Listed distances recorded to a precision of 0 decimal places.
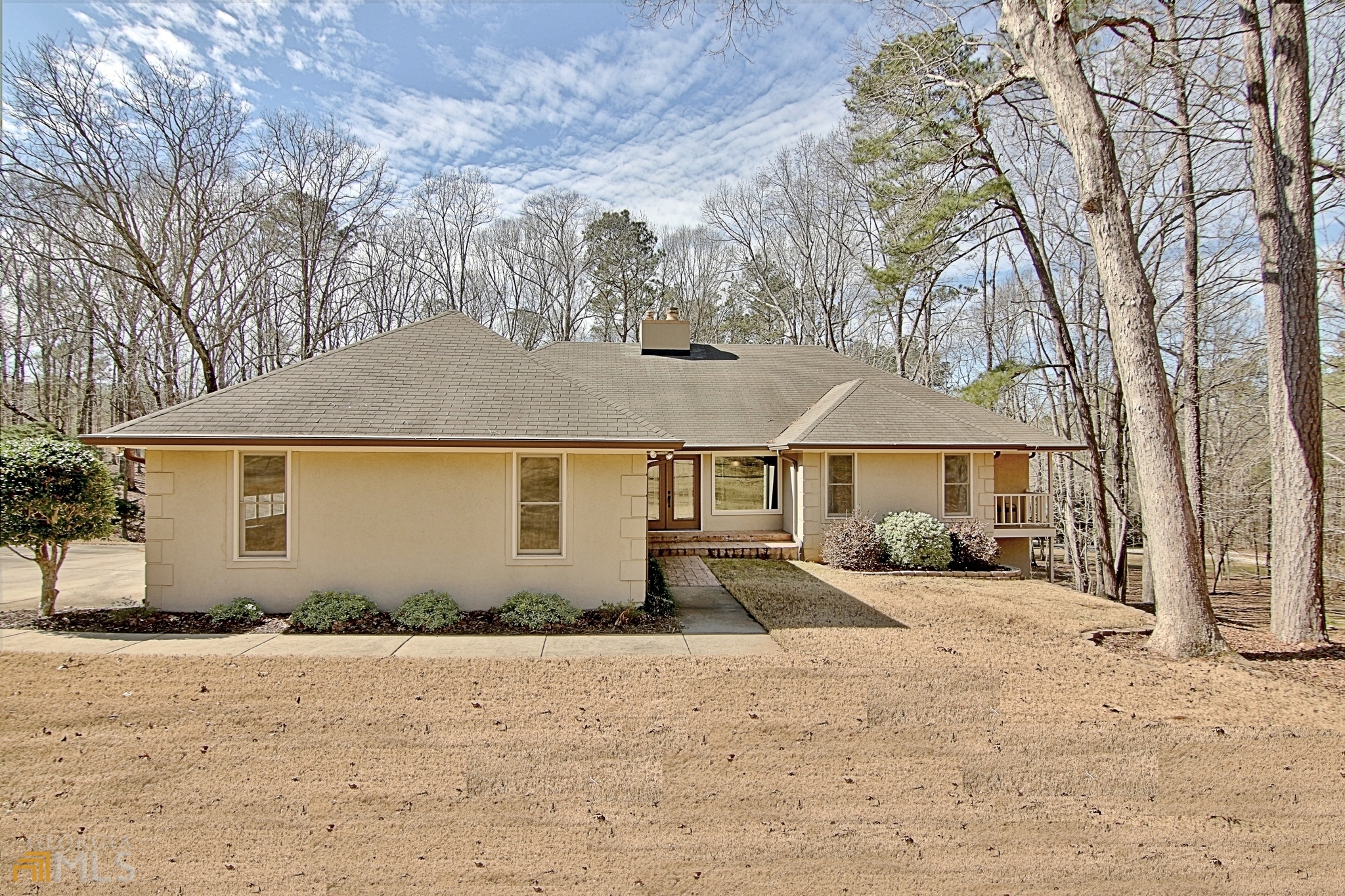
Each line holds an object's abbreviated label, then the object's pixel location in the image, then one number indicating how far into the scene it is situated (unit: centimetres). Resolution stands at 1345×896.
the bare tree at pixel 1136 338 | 711
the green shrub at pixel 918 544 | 1249
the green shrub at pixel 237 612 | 765
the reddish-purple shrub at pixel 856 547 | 1249
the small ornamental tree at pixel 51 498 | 717
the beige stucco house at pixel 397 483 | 791
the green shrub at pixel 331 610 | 752
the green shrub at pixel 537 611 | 775
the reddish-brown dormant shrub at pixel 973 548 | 1303
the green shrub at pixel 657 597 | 850
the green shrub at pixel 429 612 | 759
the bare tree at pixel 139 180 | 1655
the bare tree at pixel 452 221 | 2856
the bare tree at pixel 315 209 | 2203
